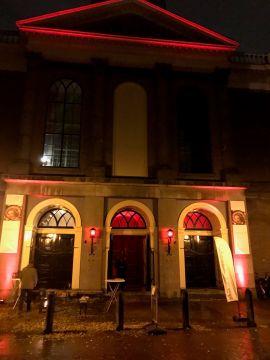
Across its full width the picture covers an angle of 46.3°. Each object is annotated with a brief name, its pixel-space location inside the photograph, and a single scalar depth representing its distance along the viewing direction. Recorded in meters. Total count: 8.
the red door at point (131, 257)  16.78
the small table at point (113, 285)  11.91
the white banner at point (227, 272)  9.79
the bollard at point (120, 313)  9.25
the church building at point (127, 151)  15.72
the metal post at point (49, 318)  8.87
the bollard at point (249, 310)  9.64
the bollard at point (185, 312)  9.41
